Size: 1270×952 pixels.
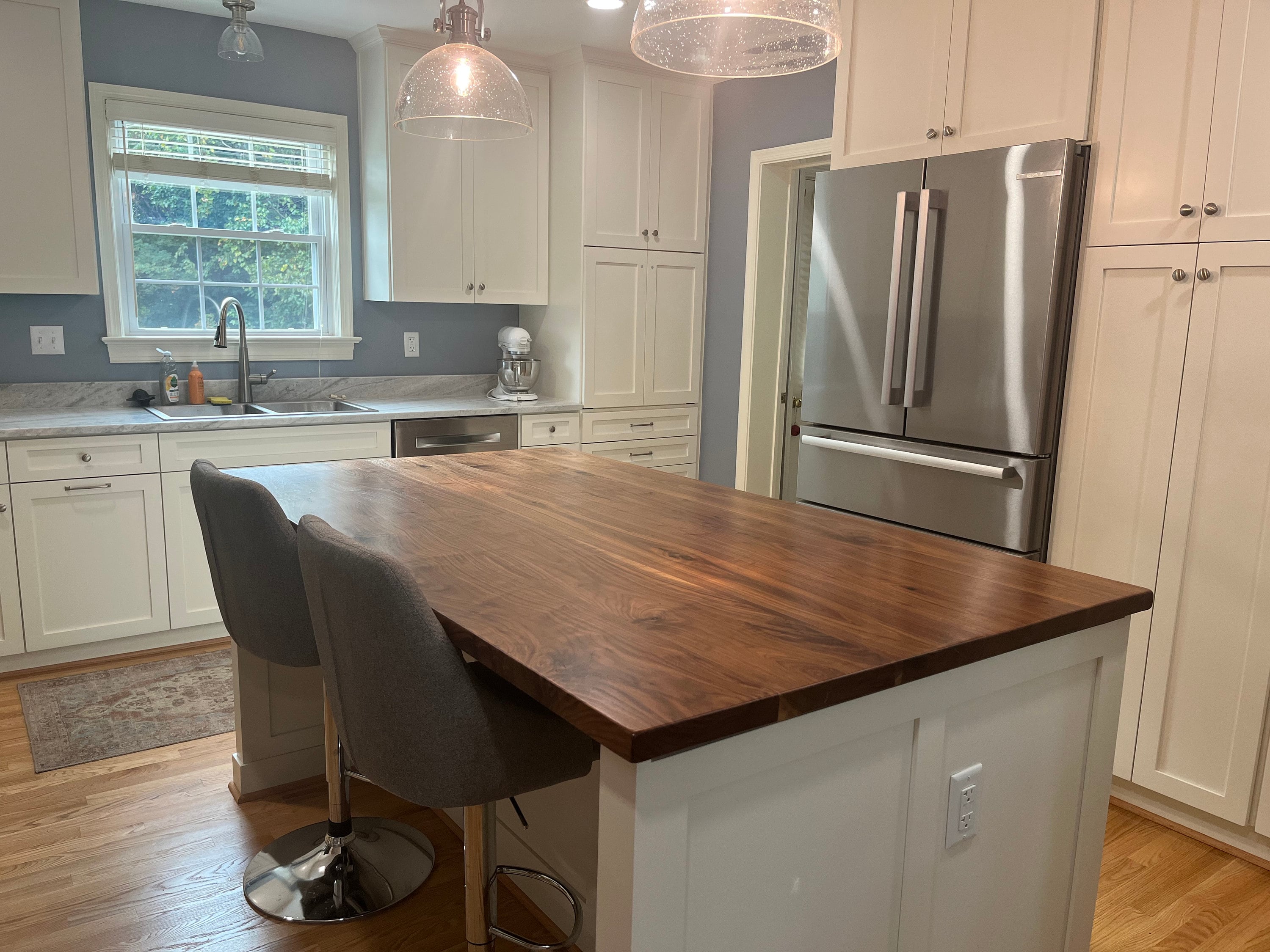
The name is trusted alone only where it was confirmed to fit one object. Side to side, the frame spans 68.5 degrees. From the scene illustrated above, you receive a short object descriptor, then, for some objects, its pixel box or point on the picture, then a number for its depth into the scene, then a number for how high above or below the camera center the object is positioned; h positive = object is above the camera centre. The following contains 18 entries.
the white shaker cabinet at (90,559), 3.26 -0.92
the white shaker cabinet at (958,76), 2.45 +0.70
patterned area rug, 2.83 -1.32
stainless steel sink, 3.80 -0.44
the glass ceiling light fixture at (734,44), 1.71 +0.51
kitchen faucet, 3.95 -0.20
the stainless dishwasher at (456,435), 3.96 -0.53
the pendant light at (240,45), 3.25 +0.89
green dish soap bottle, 3.85 -0.33
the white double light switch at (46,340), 3.65 -0.16
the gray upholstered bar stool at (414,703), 1.24 -0.54
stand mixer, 4.45 -0.26
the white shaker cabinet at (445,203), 4.02 +0.48
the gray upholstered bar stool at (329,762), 1.78 -1.01
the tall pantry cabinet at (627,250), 4.30 +0.31
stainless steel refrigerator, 2.49 -0.03
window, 3.79 +0.34
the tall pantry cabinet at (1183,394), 2.20 -0.16
